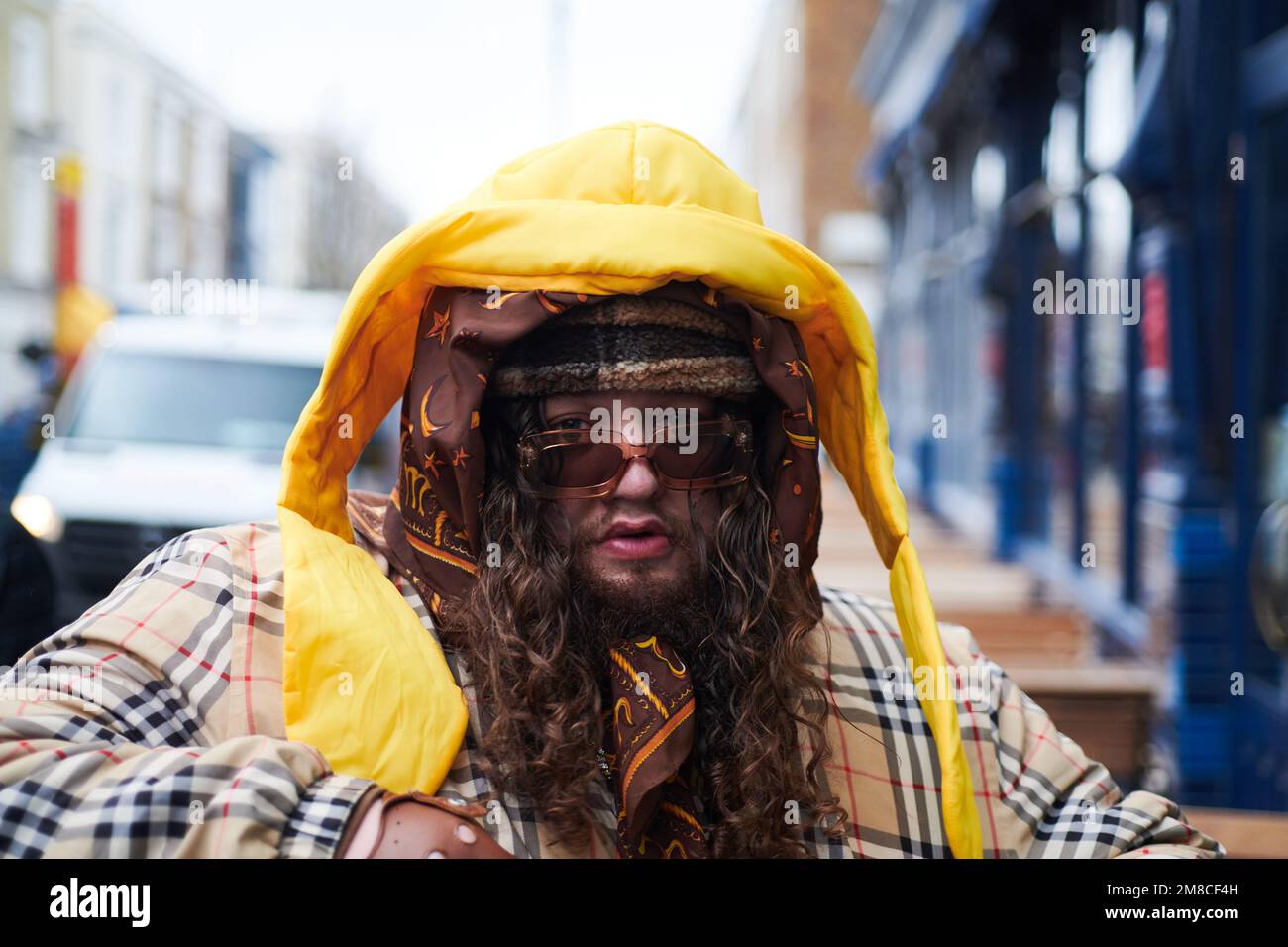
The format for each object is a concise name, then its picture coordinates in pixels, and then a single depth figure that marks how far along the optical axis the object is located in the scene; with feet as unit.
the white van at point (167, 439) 18.04
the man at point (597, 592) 5.30
